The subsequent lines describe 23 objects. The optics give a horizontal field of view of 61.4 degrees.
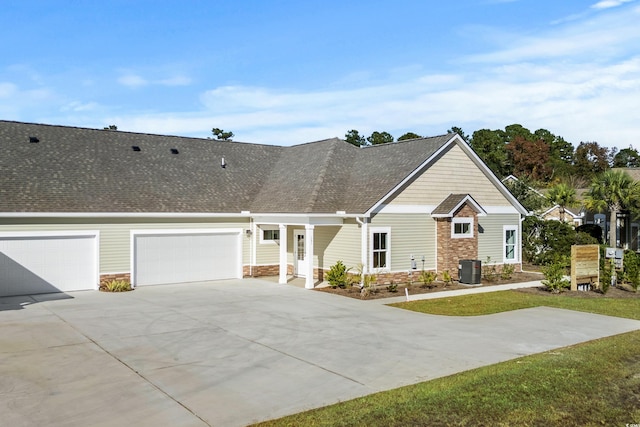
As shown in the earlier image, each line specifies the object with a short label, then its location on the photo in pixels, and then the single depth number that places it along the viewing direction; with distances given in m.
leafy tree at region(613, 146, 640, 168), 81.81
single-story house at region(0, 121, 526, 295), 19.16
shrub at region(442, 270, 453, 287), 21.50
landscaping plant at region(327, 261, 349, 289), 20.28
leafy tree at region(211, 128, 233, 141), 58.81
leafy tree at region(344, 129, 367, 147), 65.32
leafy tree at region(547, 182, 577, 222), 35.59
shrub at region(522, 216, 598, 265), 28.75
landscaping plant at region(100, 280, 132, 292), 19.47
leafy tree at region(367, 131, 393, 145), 67.31
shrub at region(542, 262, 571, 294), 19.97
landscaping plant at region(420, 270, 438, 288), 20.62
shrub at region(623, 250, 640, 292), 20.08
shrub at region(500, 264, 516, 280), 23.38
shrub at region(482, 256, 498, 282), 23.14
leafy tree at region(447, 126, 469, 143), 75.18
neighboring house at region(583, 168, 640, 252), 36.19
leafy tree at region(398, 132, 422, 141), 63.54
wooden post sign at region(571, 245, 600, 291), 20.17
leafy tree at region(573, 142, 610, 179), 76.81
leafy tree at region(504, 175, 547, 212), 33.00
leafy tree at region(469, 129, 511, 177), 68.44
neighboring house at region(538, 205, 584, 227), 42.01
